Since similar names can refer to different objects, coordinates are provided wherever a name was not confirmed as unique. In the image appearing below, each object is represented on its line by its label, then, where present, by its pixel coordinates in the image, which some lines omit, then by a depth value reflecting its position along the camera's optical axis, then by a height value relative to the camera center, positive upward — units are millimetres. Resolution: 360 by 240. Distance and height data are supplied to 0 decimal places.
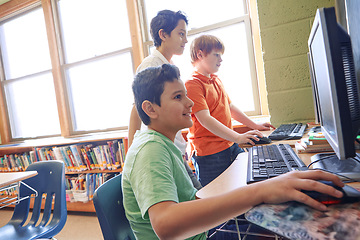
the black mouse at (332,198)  531 -210
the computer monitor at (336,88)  575 -1
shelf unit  3105 -227
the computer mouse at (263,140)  1412 -218
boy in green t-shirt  560 -177
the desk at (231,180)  808 -253
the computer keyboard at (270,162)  817 -223
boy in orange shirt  1602 -60
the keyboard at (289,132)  1491 -219
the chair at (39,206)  1769 -550
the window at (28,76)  4102 +789
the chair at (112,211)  855 -301
